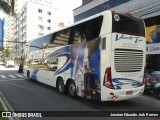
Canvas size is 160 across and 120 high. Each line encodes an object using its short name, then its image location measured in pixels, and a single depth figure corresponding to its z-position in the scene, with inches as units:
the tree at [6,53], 4229.8
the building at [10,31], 5116.6
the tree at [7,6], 578.1
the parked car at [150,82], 601.3
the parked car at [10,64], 2448.8
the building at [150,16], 898.3
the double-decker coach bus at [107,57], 405.1
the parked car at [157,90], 526.1
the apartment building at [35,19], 3570.4
